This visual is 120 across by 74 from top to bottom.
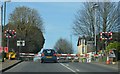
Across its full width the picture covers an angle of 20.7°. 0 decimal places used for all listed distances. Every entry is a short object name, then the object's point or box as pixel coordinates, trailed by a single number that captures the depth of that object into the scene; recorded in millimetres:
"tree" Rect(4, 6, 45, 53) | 76562
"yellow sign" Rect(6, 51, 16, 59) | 48612
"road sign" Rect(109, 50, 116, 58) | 36681
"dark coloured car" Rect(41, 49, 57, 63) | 39781
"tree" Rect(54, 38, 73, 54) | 119750
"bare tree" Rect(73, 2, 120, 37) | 58375
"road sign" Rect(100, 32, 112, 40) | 38531
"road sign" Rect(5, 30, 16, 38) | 42688
